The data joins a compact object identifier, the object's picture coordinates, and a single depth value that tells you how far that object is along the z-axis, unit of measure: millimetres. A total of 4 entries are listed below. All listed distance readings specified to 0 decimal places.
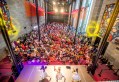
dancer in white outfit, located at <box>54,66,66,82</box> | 5555
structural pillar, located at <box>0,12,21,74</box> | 4211
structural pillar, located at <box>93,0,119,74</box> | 4254
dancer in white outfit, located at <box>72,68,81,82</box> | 5423
